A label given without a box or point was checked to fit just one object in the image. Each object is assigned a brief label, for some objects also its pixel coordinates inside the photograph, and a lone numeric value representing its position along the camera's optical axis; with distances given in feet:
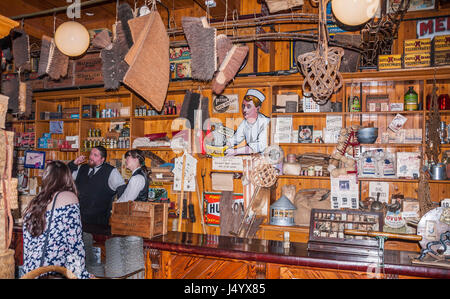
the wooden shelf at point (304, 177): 13.96
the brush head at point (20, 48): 10.09
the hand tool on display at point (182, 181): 13.53
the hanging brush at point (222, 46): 8.96
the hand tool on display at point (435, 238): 7.68
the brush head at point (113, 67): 8.13
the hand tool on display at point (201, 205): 15.06
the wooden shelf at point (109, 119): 17.02
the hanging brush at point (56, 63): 10.78
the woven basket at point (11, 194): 5.07
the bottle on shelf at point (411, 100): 13.33
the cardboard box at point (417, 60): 12.64
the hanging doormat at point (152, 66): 6.64
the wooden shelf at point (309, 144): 14.06
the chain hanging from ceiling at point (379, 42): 11.75
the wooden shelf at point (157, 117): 16.67
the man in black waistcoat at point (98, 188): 14.40
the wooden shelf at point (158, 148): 16.28
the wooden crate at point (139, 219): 9.80
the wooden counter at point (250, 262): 7.74
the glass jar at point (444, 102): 13.01
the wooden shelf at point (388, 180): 12.96
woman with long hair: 7.51
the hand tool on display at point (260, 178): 12.47
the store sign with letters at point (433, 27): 13.32
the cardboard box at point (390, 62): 12.90
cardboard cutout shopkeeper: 15.19
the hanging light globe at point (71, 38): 9.51
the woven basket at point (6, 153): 5.02
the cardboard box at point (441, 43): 12.32
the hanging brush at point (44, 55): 10.70
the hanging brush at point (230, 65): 9.11
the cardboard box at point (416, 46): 12.70
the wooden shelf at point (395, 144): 13.07
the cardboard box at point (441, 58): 12.32
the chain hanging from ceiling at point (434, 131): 12.02
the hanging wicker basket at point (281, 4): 11.98
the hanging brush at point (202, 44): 8.36
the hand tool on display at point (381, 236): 7.64
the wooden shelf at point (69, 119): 18.11
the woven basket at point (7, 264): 5.08
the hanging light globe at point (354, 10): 7.18
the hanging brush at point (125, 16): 7.61
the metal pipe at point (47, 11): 11.34
